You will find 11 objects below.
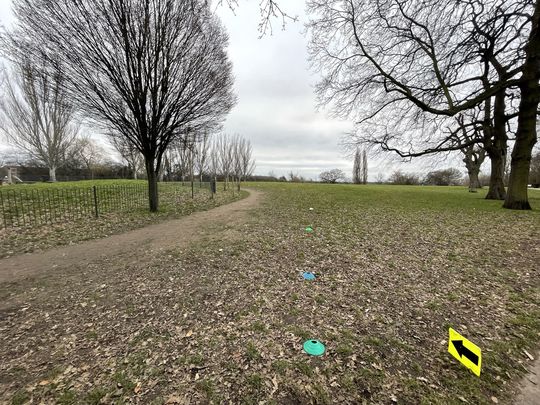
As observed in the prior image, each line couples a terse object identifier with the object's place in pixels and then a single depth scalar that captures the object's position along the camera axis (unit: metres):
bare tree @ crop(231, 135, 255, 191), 30.66
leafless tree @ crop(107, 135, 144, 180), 34.94
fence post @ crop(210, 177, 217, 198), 16.50
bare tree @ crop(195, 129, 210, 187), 21.47
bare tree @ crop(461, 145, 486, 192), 21.14
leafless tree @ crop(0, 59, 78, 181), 19.08
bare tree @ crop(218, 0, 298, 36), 3.68
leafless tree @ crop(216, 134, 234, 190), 30.62
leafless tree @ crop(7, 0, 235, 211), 6.98
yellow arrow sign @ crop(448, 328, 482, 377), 2.07
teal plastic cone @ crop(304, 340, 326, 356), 2.29
